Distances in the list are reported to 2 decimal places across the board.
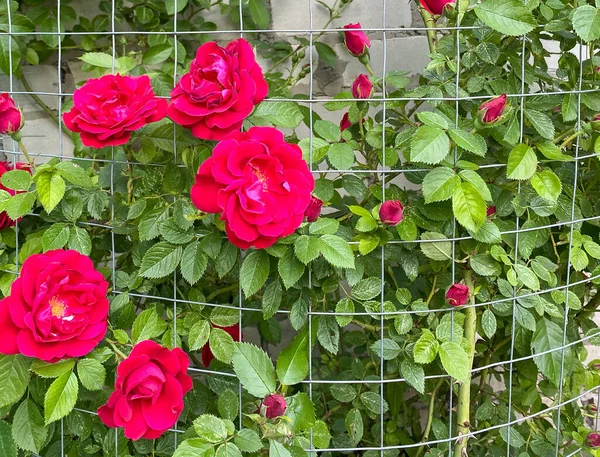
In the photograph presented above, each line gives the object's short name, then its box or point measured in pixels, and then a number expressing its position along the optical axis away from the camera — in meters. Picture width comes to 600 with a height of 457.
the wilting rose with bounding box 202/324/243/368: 1.26
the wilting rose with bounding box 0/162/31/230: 1.19
